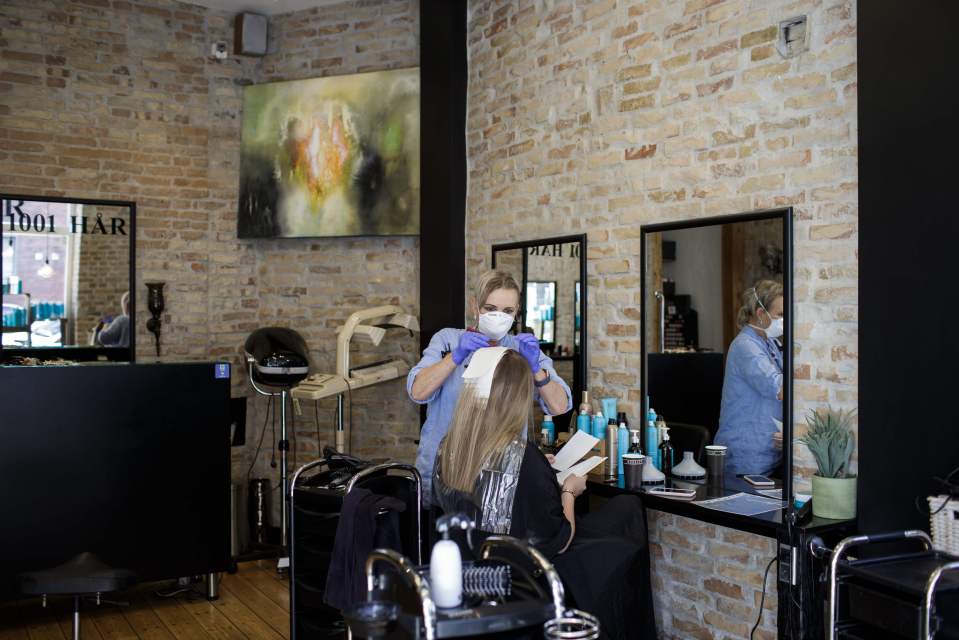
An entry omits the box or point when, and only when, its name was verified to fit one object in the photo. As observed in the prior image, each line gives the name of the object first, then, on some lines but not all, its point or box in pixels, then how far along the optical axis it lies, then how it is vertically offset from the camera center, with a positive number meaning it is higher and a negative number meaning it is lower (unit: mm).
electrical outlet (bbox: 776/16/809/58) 3217 +1056
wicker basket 2492 -555
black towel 3027 -766
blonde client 2904 -542
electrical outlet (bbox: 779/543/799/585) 2791 -747
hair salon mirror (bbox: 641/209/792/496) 3307 -35
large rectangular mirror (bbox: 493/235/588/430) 4227 +115
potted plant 2918 -474
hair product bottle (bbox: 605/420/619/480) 3720 -531
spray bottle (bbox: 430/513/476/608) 2035 -578
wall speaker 5824 +1883
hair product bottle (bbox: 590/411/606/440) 3846 -443
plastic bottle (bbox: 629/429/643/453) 3615 -482
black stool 3133 -925
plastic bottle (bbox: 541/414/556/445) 4168 -487
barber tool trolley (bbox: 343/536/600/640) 1947 -653
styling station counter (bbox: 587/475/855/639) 2795 -914
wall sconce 5672 +103
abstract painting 5430 +1041
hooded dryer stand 5164 -915
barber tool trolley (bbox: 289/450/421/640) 3482 -834
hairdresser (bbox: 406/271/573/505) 3693 -171
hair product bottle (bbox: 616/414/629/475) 3713 -490
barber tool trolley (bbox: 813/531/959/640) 2219 -703
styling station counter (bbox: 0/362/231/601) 4105 -714
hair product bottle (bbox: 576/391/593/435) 3922 -422
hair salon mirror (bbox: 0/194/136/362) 5375 +254
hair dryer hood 5195 -204
